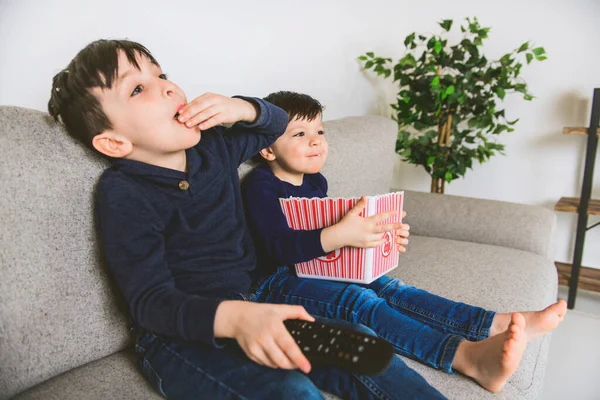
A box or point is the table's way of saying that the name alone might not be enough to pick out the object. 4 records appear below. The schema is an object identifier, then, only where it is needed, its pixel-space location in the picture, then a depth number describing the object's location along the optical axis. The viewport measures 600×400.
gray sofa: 0.81
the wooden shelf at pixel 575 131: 2.10
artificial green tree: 2.07
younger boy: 0.94
